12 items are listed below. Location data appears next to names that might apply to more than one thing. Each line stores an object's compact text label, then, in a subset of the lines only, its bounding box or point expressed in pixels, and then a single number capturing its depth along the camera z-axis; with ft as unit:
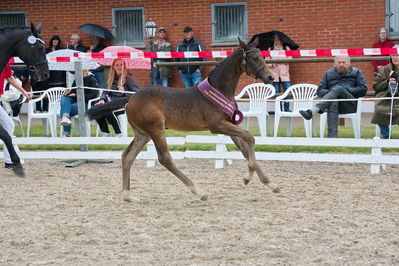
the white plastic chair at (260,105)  43.11
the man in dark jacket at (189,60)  59.16
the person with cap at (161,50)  61.82
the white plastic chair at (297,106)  42.43
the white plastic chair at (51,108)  46.44
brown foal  27.35
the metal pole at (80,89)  39.42
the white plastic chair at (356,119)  40.56
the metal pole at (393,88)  39.29
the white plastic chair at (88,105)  43.27
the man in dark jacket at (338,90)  40.40
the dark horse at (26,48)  33.71
